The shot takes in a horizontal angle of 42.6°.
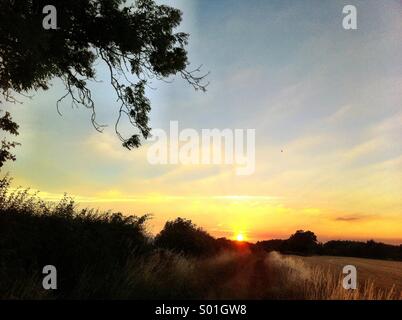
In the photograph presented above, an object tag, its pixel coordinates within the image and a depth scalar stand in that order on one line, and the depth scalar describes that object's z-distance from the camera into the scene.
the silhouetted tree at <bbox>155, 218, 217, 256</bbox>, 27.82
